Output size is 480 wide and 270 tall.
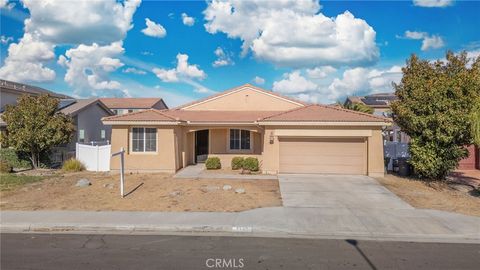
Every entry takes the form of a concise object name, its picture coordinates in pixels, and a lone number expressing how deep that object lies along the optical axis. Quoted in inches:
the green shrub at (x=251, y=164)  781.9
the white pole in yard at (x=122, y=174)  525.6
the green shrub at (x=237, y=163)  802.8
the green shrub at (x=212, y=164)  805.9
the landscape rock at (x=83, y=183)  617.7
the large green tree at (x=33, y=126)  805.2
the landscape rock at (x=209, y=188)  576.4
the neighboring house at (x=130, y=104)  2113.7
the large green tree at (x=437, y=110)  625.3
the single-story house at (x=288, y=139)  731.4
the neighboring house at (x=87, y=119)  1087.6
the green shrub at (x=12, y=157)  856.3
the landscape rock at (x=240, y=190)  558.8
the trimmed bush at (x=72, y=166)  797.9
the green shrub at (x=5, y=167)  779.4
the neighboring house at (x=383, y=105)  1165.7
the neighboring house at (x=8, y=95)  1114.1
